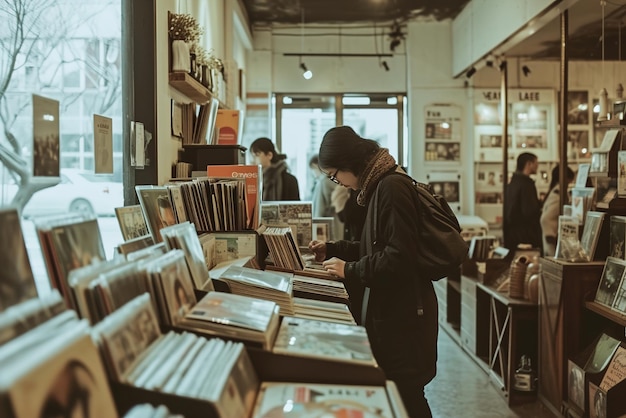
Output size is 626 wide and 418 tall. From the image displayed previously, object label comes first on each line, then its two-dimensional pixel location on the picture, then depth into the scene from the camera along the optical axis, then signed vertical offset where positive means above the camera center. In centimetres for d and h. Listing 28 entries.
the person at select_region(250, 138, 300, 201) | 491 +3
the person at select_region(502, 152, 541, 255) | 625 -29
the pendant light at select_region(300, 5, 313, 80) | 822 +151
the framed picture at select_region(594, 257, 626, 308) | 322 -55
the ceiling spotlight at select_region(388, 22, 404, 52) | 848 +196
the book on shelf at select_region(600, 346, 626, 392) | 304 -96
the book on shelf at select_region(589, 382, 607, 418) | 303 -112
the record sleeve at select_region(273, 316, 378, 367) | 137 -39
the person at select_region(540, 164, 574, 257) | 623 -40
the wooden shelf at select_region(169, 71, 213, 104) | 338 +54
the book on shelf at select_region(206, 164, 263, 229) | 280 +0
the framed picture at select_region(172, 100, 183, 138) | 353 +35
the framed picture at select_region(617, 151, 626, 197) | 336 +3
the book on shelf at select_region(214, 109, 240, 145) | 432 +34
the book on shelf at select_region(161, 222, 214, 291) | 158 -18
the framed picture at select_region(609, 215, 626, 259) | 330 -32
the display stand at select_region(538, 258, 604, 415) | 346 -78
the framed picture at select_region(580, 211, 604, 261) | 347 -31
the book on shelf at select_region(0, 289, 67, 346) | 88 -21
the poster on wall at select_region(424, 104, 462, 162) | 840 +62
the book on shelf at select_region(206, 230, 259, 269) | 265 -28
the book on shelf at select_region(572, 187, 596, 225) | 374 -15
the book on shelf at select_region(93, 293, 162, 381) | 100 -27
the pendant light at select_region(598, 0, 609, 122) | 478 +59
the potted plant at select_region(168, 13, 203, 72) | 337 +77
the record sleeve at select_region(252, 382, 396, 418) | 118 -45
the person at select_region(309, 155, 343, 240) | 671 -20
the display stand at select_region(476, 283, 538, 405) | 392 -108
